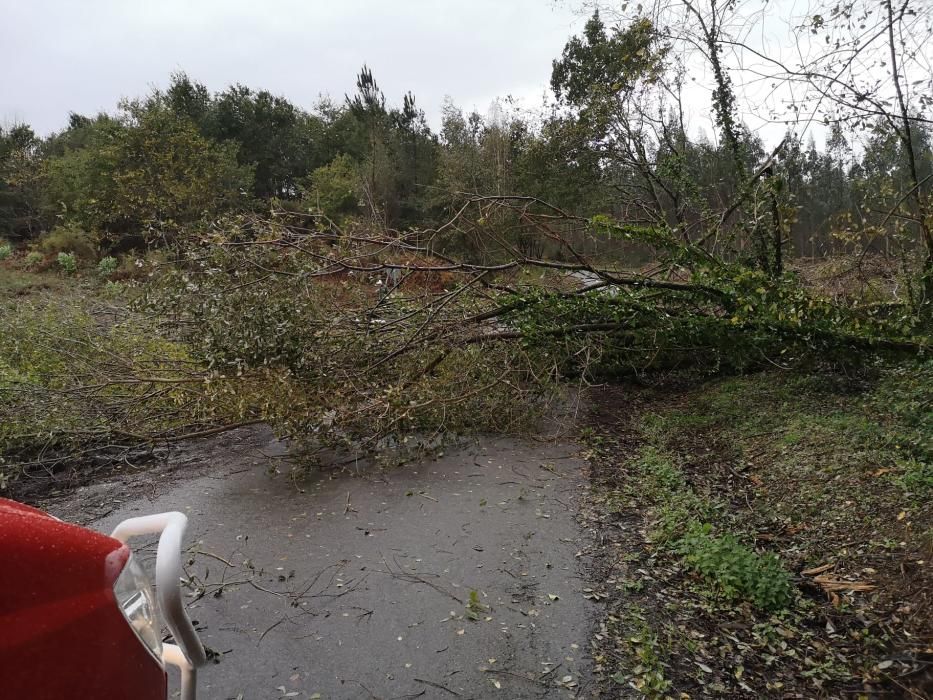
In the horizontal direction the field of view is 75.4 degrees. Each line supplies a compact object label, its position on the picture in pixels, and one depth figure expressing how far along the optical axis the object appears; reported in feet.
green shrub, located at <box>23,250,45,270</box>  63.31
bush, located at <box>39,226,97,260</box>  65.57
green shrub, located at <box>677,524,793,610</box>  10.80
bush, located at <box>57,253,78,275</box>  61.46
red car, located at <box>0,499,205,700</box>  3.50
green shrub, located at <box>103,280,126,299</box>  25.45
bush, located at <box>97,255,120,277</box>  59.82
